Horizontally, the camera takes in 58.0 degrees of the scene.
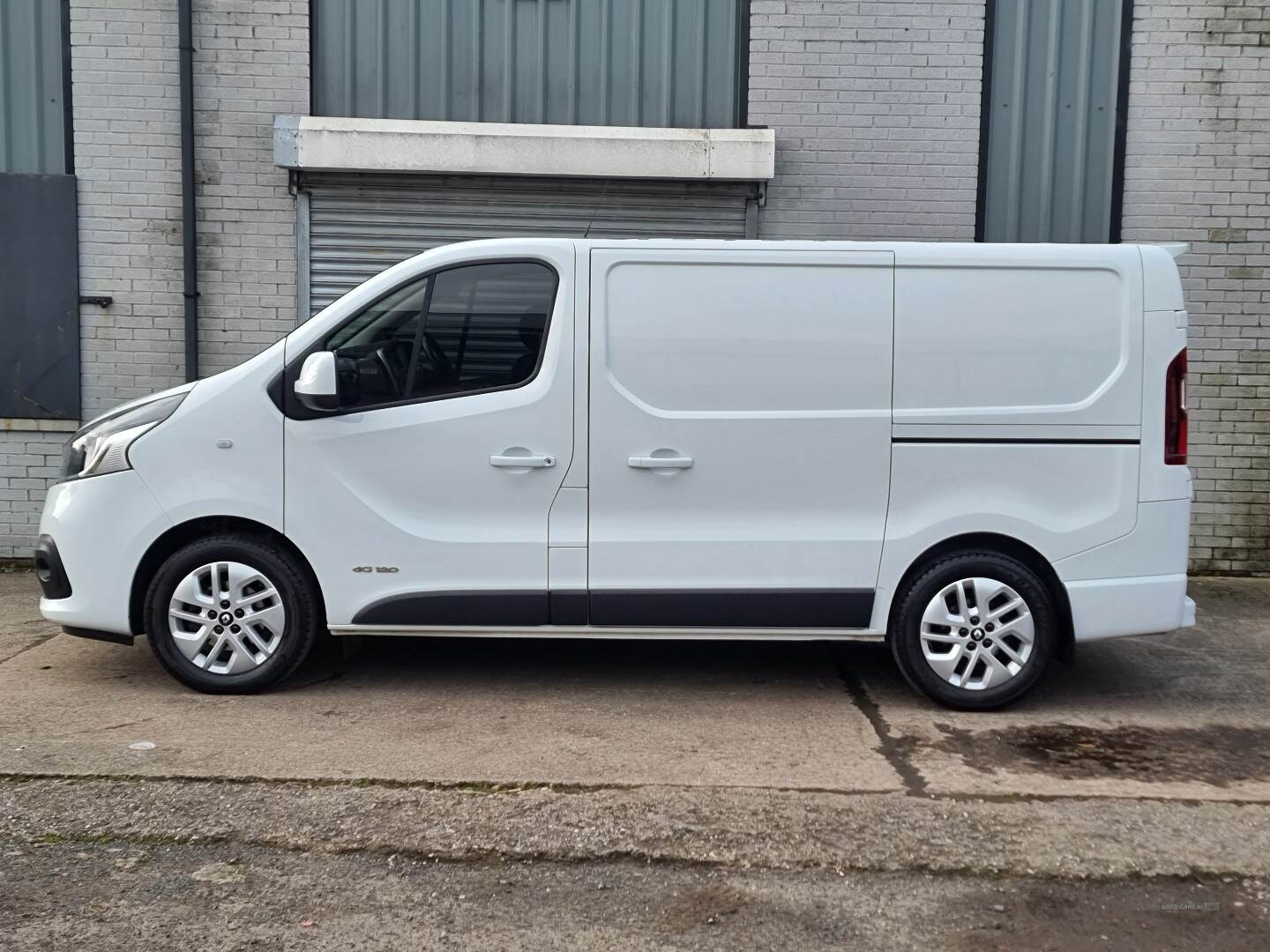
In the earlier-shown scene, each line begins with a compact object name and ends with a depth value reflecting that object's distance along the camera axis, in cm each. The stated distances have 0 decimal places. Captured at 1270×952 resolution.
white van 506
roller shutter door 841
